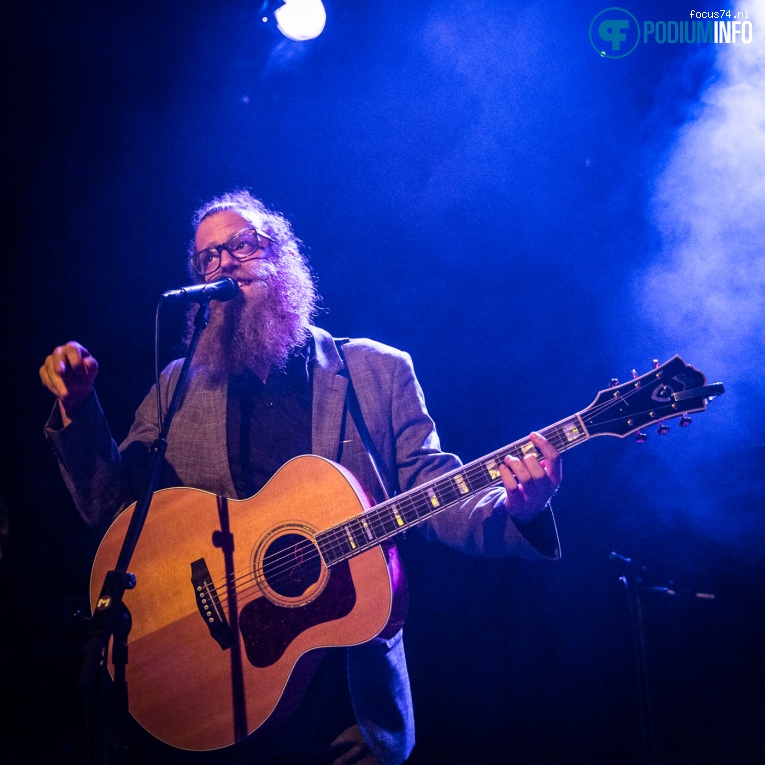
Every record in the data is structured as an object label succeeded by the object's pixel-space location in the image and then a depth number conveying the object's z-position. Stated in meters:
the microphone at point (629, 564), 3.74
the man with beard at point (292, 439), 2.24
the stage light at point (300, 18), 4.11
